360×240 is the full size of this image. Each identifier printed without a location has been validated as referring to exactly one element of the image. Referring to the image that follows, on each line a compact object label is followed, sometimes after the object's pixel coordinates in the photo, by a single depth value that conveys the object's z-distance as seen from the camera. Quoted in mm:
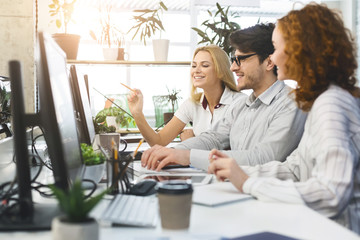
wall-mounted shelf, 3371
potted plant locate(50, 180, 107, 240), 625
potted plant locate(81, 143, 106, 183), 1246
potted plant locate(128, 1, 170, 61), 3877
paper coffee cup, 831
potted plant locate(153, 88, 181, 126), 3607
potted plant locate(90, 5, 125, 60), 3533
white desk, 809
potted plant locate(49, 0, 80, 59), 3271
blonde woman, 2834
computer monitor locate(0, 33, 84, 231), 811
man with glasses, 1679
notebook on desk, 1060
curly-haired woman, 1056
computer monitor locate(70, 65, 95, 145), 1628
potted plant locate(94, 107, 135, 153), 2502
